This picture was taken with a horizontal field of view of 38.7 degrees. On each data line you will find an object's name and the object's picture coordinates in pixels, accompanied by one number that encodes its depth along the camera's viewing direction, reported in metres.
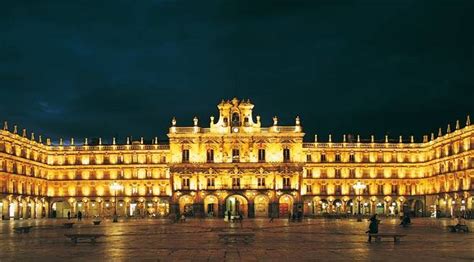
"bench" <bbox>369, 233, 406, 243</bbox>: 36.20
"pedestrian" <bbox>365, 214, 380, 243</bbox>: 40.53
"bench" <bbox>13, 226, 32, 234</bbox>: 49.72
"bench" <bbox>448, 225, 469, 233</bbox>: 50.56
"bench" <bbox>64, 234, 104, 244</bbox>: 36.93
